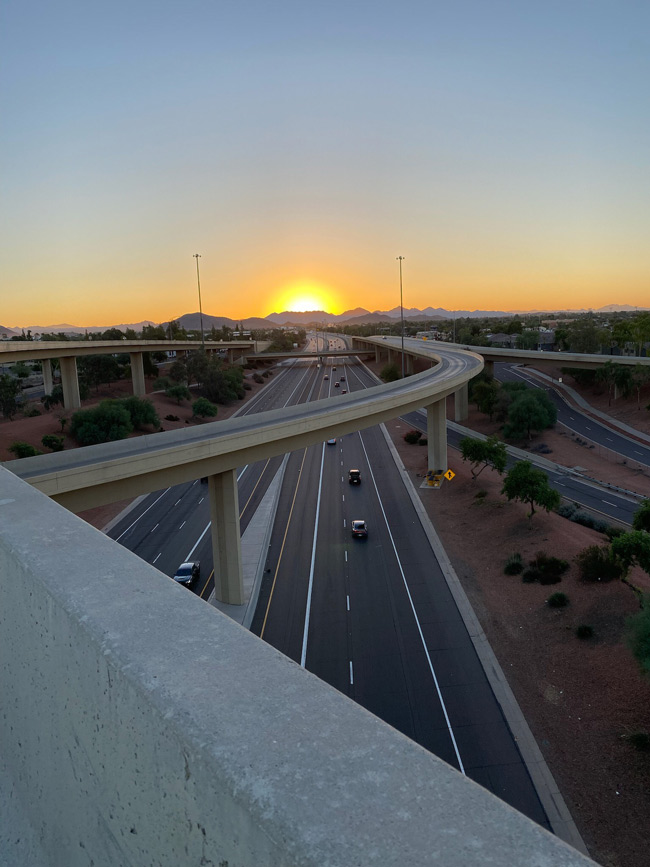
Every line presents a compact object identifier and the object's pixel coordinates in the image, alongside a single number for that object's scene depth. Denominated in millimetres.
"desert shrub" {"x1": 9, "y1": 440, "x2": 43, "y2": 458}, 37688
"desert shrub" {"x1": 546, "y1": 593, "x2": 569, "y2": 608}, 22250
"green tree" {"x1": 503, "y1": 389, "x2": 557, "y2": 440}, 52906
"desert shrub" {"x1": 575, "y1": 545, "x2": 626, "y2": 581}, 22883
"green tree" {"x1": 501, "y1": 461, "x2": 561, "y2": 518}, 29984
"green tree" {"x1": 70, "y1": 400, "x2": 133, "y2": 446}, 46531
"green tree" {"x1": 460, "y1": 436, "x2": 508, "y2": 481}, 37781
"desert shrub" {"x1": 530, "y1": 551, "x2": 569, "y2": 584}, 24344
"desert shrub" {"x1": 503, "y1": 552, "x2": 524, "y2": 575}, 25594
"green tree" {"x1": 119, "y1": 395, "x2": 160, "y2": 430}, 53219
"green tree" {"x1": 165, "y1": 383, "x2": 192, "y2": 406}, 71688
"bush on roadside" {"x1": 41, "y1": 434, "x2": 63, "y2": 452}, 43906
